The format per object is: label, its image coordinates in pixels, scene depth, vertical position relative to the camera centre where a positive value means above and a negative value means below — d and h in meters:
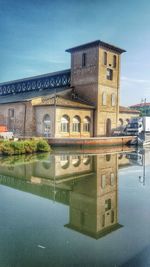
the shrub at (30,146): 15.09 -1.07
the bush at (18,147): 14.30 -1.08
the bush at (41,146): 15.99 -1.16
